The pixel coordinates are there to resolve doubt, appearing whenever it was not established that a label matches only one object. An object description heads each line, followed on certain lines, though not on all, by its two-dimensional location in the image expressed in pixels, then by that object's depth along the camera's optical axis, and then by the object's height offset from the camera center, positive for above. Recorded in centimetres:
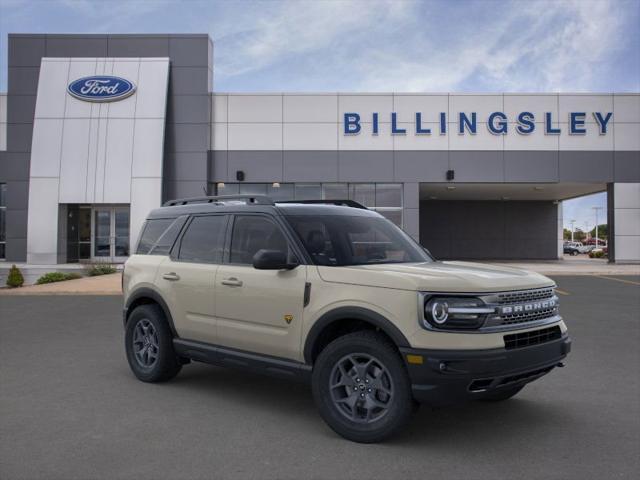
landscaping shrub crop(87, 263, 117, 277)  2097 -72
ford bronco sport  398 -46
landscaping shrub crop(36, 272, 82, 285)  1770 -87
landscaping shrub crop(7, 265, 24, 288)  1669 -85
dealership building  2697 +544
